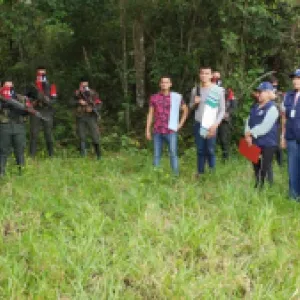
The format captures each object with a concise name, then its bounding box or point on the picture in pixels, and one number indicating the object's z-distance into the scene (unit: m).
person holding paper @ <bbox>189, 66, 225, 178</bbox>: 5.97
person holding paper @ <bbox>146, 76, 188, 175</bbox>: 6.30
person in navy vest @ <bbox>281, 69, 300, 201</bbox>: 5.12
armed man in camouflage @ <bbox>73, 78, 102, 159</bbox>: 8.67
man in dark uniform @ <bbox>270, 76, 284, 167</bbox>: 8.16
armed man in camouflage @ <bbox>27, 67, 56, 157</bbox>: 8.44
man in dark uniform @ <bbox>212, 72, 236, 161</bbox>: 8.38
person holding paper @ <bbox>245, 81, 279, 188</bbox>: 5.22
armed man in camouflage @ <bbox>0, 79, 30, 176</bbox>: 6.39
